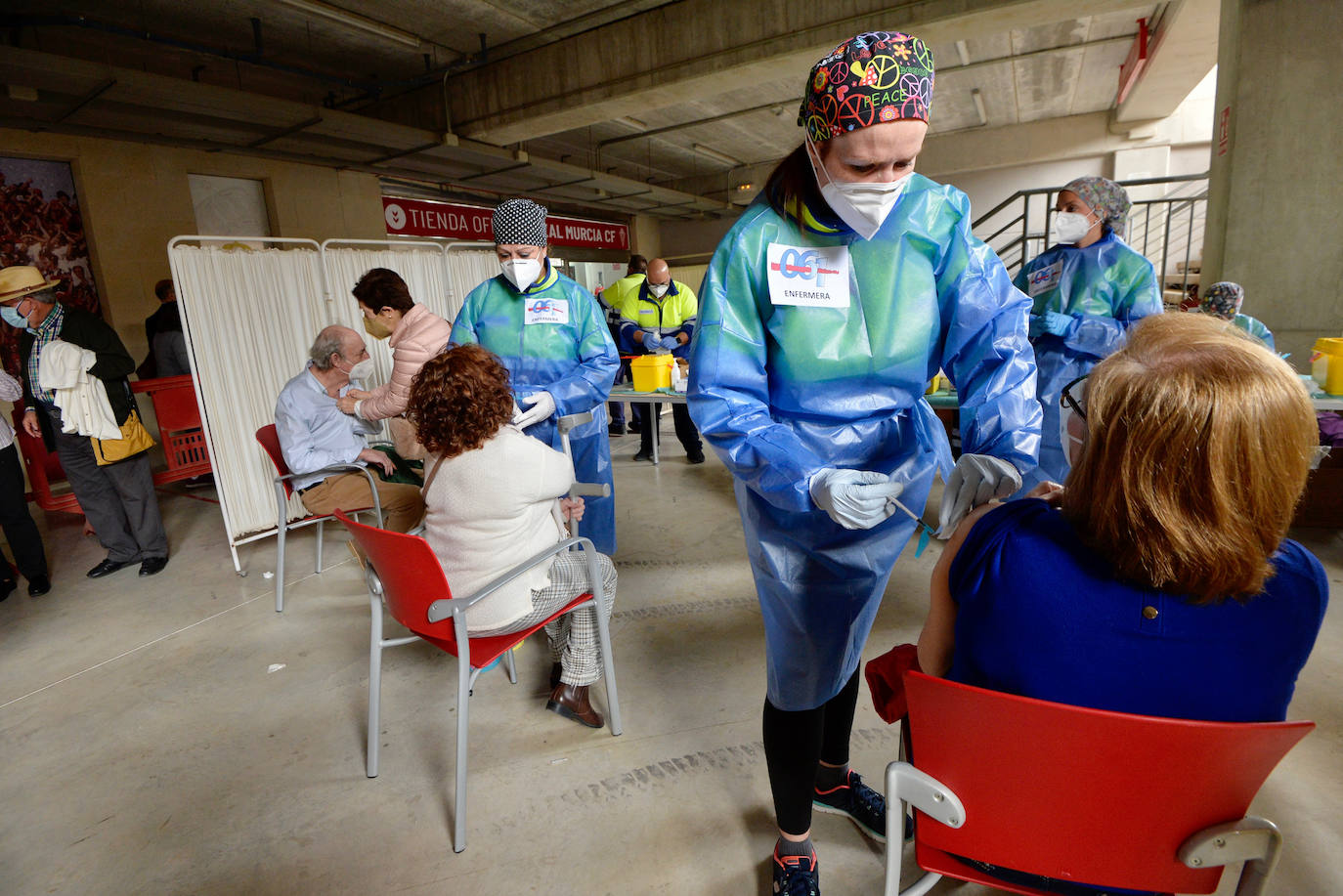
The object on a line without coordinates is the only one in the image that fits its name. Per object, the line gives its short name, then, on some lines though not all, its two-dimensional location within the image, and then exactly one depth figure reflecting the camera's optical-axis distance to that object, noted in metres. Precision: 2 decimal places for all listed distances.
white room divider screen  3.27
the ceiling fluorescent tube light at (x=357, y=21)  4.47
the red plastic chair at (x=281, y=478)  2.77
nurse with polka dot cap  2.38
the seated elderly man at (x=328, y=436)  2.76
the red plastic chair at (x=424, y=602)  1.48
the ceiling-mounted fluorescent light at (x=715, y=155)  9.93
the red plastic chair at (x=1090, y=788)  0.69
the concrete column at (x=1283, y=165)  3.33
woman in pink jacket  2.59
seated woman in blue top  0.70
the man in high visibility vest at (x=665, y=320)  5.11
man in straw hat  2.91
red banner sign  8.09
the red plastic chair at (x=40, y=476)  4.08
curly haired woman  1.62
